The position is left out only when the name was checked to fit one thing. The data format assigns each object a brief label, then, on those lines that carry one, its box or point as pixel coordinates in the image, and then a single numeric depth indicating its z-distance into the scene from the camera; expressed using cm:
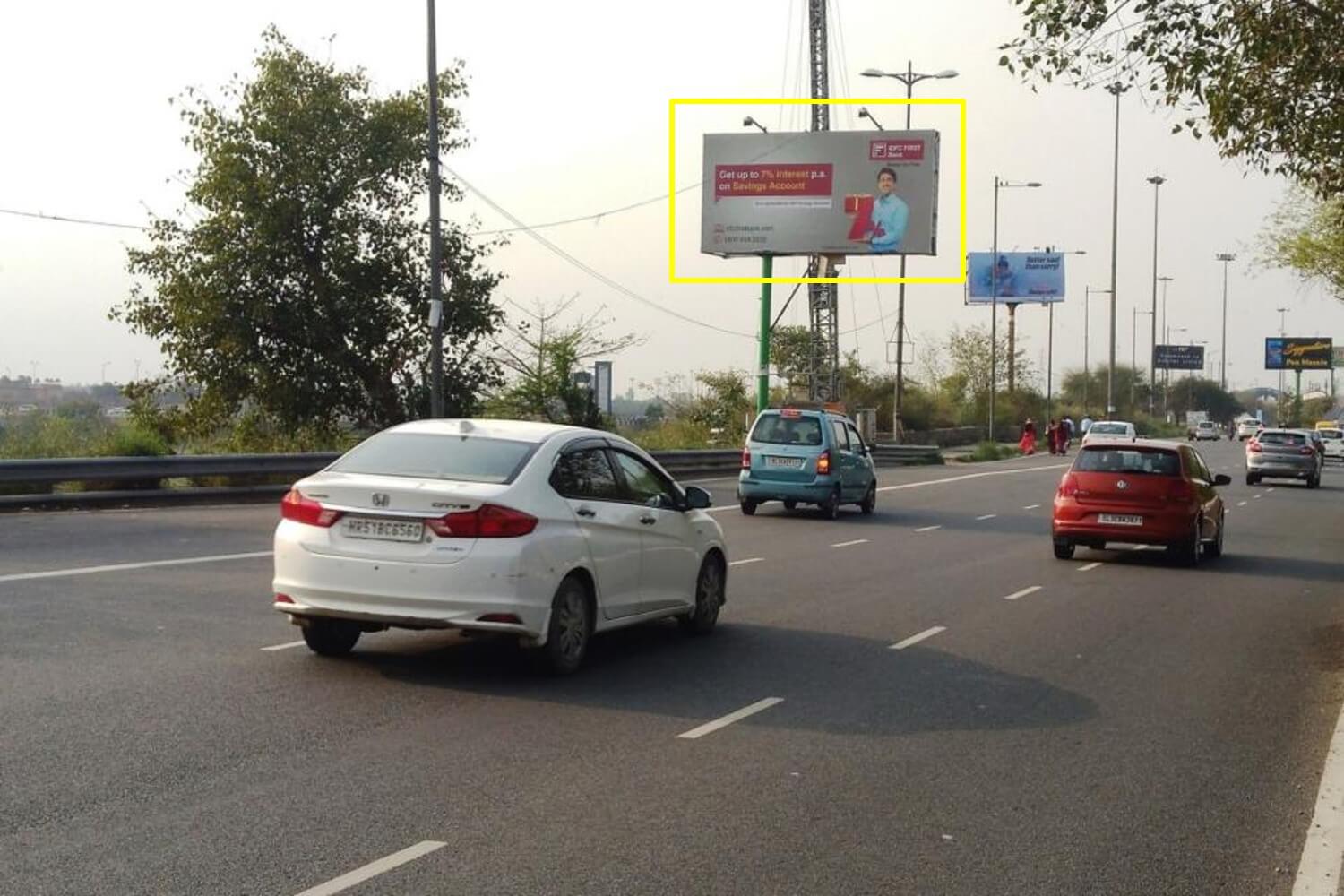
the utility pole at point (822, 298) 4941
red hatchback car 1959
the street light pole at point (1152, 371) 12512
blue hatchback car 2648
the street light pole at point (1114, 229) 8164
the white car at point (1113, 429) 5137
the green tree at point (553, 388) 3800
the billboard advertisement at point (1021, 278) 9212
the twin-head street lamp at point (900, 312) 5391
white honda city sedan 954
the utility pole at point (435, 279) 2881
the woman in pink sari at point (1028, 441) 7281
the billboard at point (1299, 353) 13800
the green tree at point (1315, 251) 4000
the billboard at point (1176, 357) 15275
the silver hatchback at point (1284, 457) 4406
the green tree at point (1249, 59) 1395
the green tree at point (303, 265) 3606
